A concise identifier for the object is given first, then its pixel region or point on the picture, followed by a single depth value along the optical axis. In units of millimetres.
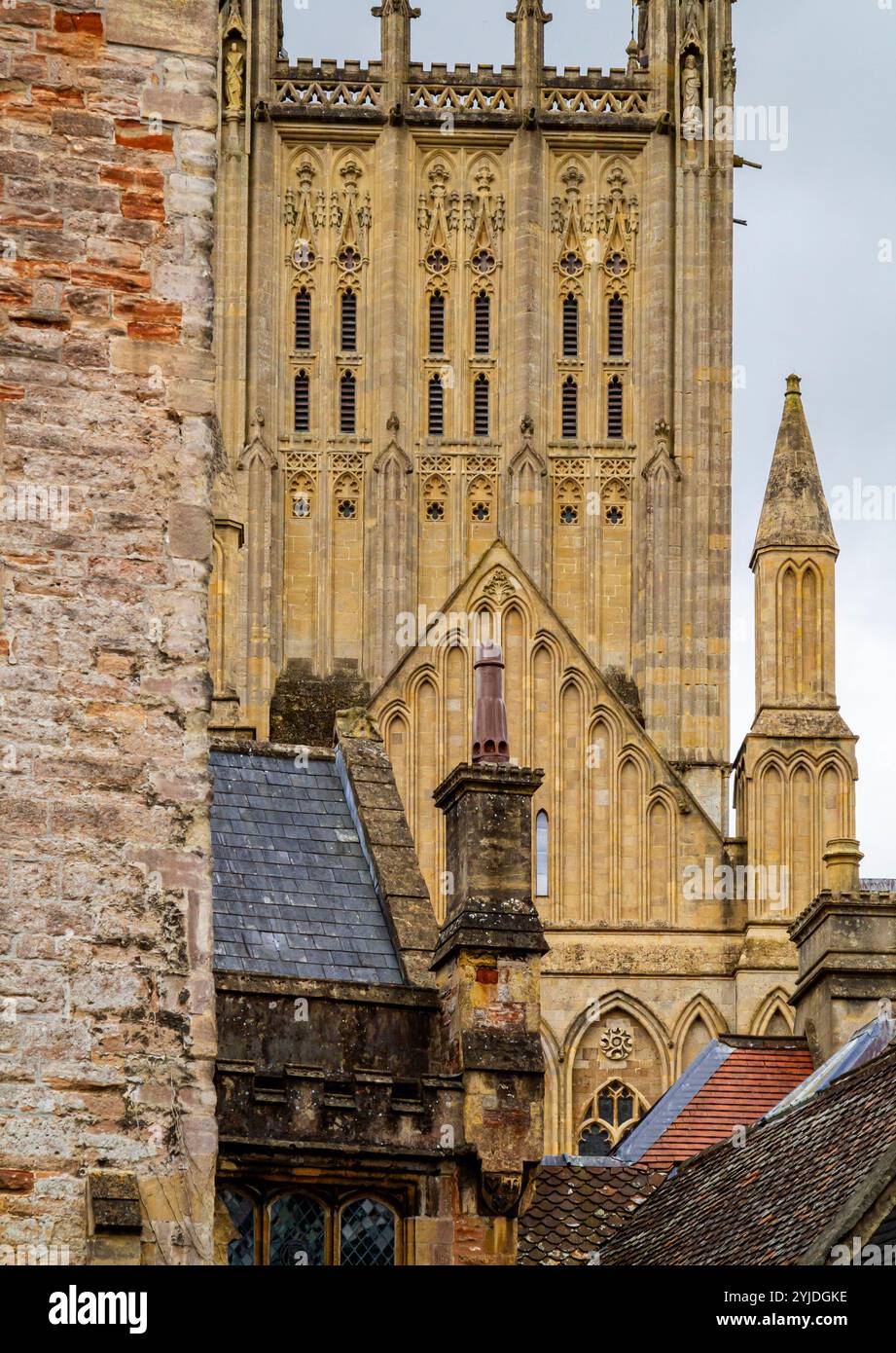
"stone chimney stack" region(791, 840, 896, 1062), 35406
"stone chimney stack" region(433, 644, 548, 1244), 25125
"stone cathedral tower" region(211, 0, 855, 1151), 63938
